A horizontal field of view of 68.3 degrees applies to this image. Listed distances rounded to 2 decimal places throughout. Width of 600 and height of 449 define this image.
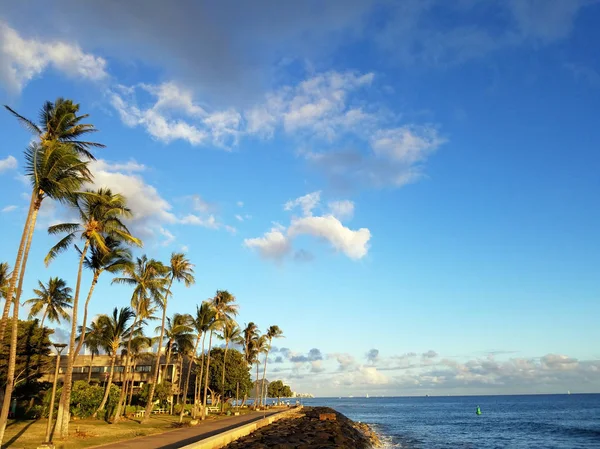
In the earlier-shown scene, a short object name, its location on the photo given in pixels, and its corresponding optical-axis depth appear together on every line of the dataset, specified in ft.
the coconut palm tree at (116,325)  128.36
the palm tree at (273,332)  256.73
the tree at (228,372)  220.64
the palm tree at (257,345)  258.98
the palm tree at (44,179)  59.98
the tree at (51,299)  171.73
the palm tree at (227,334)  205.85
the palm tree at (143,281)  121.80
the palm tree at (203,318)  153.58
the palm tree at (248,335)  248.11
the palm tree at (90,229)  80.94
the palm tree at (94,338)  183.62
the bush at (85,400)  127.24
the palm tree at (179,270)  131.23
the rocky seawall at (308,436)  89.58
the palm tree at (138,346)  193.06
